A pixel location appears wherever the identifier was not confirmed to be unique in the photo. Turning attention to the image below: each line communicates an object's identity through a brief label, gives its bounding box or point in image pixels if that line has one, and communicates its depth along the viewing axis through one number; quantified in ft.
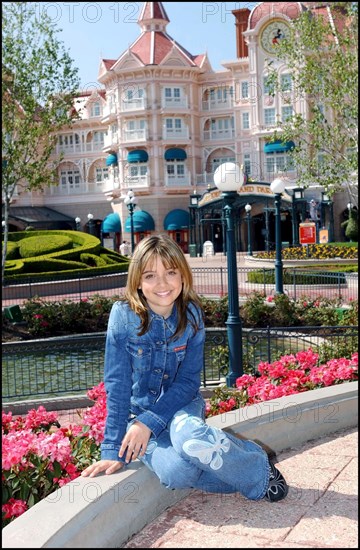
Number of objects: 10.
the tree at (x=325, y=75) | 37.78
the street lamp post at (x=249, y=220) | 95.16
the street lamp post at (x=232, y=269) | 24.34
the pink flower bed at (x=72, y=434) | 10.87
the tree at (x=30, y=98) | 40.16
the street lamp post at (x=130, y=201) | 66.40
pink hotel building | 119.96
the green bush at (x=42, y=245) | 75.46
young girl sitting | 10.00
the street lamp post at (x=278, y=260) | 49.06
